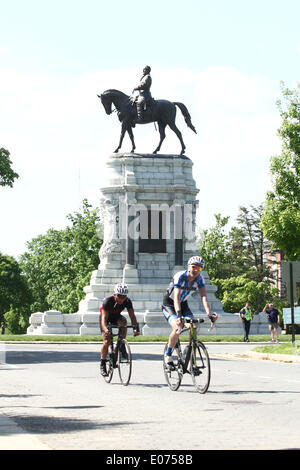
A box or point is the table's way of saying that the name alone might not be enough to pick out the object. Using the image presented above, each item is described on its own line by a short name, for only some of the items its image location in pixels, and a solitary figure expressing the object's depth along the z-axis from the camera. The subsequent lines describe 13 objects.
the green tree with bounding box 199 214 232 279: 84.38
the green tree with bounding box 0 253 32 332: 96.81
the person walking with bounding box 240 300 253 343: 39.72
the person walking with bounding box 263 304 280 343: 38.79
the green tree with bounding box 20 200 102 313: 79.75
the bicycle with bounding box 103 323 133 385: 15.09
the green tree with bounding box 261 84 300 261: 52.31
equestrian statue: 49.34
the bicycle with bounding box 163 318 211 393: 13.08
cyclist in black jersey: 14.95
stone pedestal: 48.38
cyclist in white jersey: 13.10
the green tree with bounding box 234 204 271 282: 93.81
